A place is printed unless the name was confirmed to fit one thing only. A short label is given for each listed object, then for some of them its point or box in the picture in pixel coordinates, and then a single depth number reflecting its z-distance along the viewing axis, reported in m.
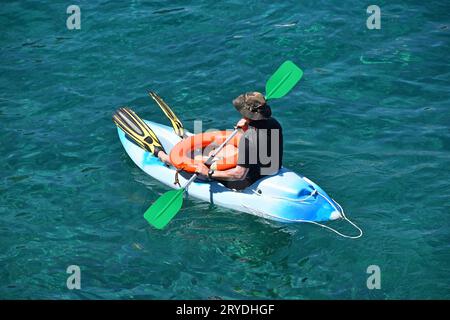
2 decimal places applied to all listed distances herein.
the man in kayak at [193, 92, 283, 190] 16.64
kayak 16.75
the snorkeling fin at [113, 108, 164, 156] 19.09
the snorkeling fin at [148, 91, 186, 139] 19.45
